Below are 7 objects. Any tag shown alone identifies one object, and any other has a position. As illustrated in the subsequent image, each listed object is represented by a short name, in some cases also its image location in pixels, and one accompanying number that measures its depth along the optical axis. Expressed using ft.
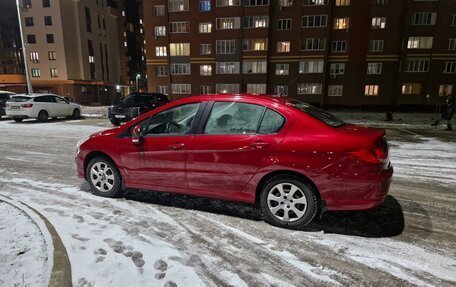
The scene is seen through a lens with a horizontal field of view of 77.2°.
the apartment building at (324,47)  107.24
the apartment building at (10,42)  174.19
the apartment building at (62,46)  149.89
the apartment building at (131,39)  225.76
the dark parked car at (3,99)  57.72
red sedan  11.25
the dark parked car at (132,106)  47.11
